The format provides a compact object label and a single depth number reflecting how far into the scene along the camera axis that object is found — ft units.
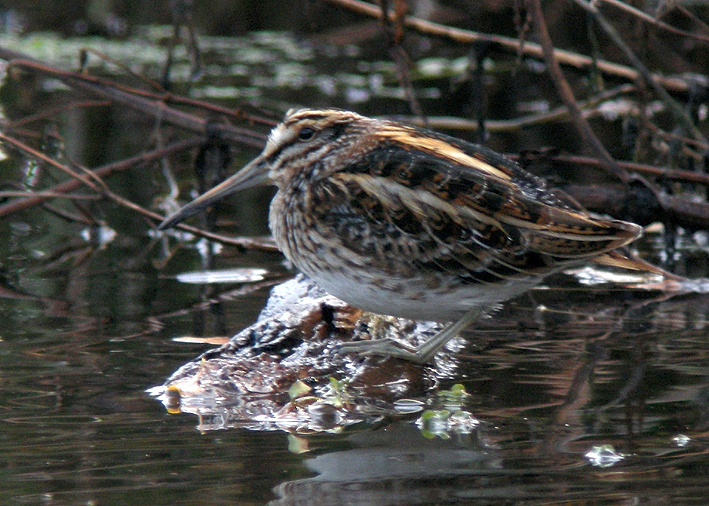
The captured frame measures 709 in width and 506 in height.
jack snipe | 25.61
